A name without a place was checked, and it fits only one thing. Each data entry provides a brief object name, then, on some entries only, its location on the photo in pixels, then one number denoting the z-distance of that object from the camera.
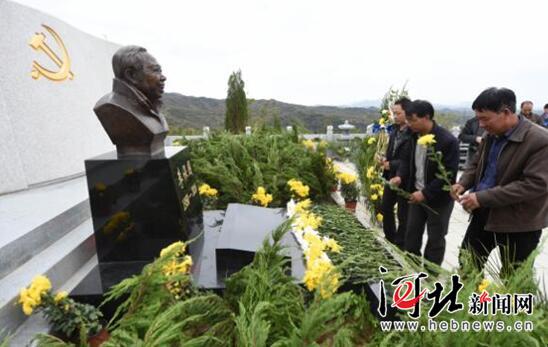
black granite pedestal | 2.46
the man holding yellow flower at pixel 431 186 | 2.68
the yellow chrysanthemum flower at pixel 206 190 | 4.10
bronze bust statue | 2.50
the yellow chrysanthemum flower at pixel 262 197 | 3.58
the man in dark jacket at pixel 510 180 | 1.95
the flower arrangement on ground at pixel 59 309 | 1.67
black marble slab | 2.33
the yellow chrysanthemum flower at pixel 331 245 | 1.74
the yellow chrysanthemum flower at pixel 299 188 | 3.61
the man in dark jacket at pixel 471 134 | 5.35
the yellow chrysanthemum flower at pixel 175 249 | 1.45
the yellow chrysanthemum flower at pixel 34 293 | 1.66
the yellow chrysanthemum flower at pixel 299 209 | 1.92
